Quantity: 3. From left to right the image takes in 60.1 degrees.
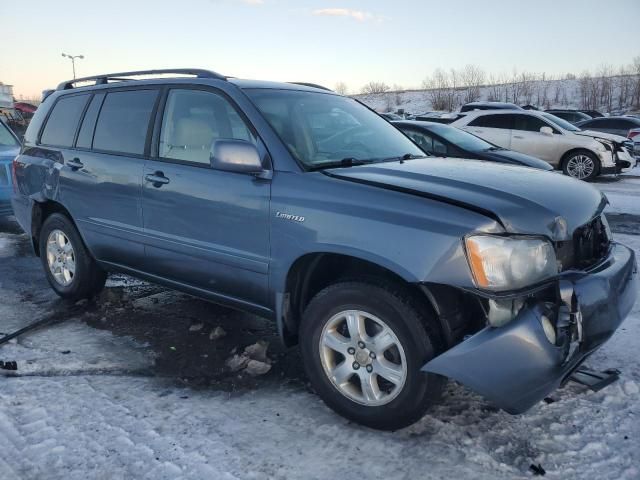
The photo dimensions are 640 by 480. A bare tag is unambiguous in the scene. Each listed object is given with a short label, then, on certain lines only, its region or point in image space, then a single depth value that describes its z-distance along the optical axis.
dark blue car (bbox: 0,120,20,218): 7.62
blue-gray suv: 2.41
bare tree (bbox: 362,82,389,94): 76.31
